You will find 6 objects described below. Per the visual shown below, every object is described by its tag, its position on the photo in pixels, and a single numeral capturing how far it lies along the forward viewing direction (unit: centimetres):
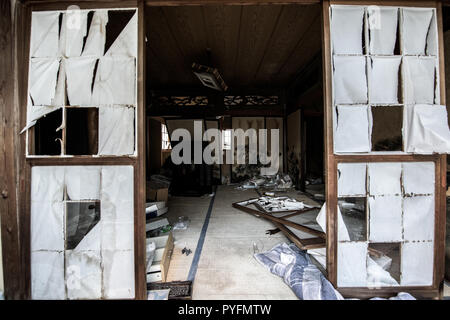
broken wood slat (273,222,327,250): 220
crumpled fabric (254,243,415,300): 163
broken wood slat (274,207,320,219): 323
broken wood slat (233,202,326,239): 250
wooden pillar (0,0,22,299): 165
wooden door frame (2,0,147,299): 166
